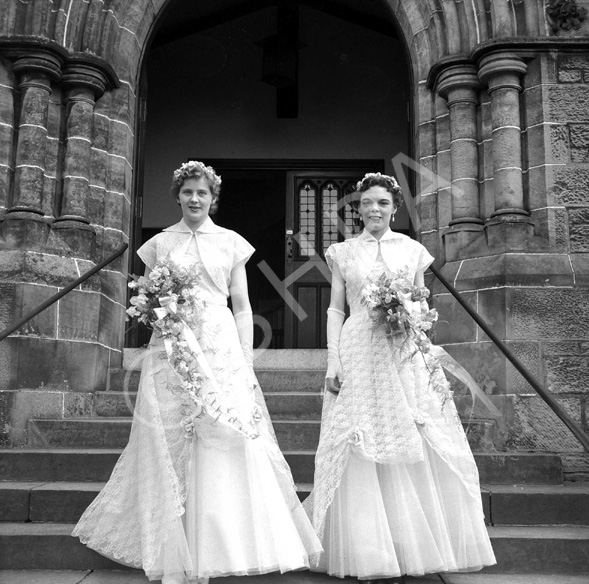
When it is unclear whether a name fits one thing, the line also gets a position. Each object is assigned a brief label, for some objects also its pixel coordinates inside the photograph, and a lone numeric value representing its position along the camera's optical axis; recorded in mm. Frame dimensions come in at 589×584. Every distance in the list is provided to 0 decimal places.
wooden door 8531
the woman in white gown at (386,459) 3037
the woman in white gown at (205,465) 2898
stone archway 5035
